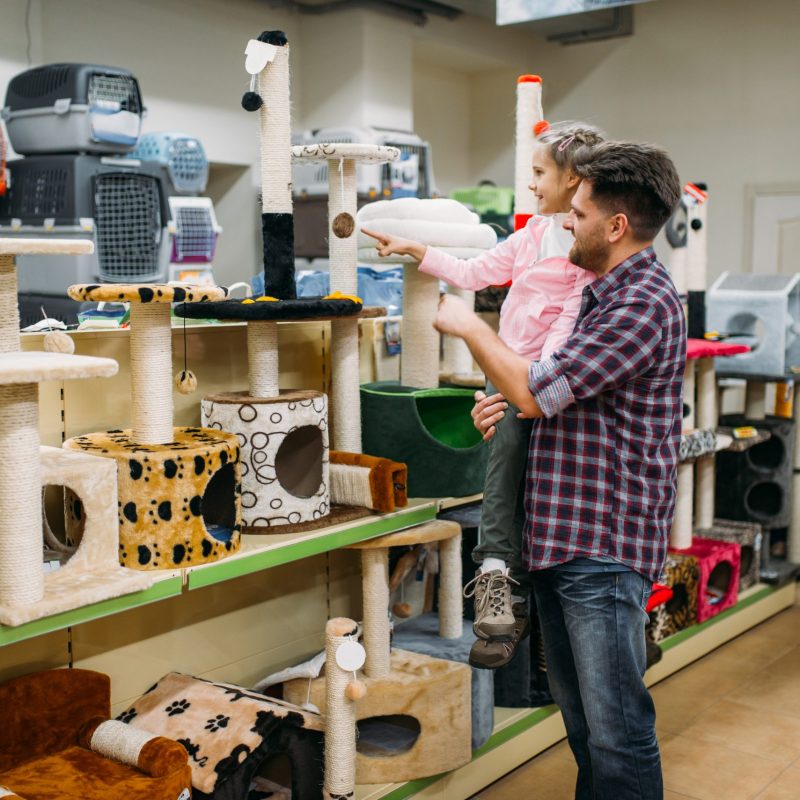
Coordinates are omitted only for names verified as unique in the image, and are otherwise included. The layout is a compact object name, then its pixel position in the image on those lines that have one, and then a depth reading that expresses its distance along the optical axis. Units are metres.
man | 1.60
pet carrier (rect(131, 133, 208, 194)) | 4.42
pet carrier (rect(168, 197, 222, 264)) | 4.21
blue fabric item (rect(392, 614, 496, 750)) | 2.36
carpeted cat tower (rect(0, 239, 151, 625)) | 1.49
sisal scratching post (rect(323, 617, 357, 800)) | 1.93
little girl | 1.92
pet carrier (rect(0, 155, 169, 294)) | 3.57
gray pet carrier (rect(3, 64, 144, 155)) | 3.58
